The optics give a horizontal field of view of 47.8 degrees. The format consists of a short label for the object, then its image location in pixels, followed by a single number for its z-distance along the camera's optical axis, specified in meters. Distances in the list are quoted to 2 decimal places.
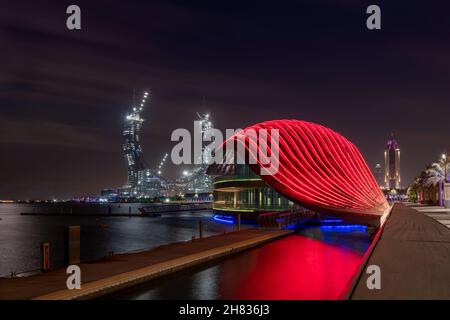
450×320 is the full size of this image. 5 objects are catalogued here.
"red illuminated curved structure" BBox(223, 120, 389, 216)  30.97
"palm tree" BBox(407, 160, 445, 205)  80.59
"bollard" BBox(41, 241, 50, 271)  16.27
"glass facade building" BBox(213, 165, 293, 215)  48.62
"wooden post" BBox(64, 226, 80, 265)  16.91
